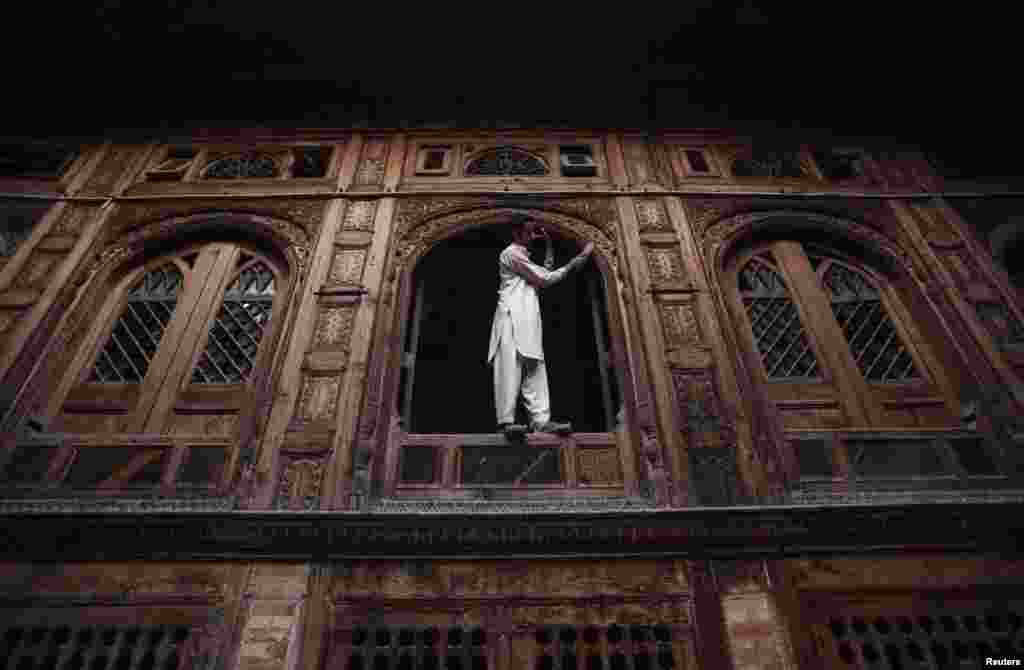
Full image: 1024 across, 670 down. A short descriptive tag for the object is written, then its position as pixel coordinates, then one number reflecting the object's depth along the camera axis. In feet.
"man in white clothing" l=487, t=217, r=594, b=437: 15.64
